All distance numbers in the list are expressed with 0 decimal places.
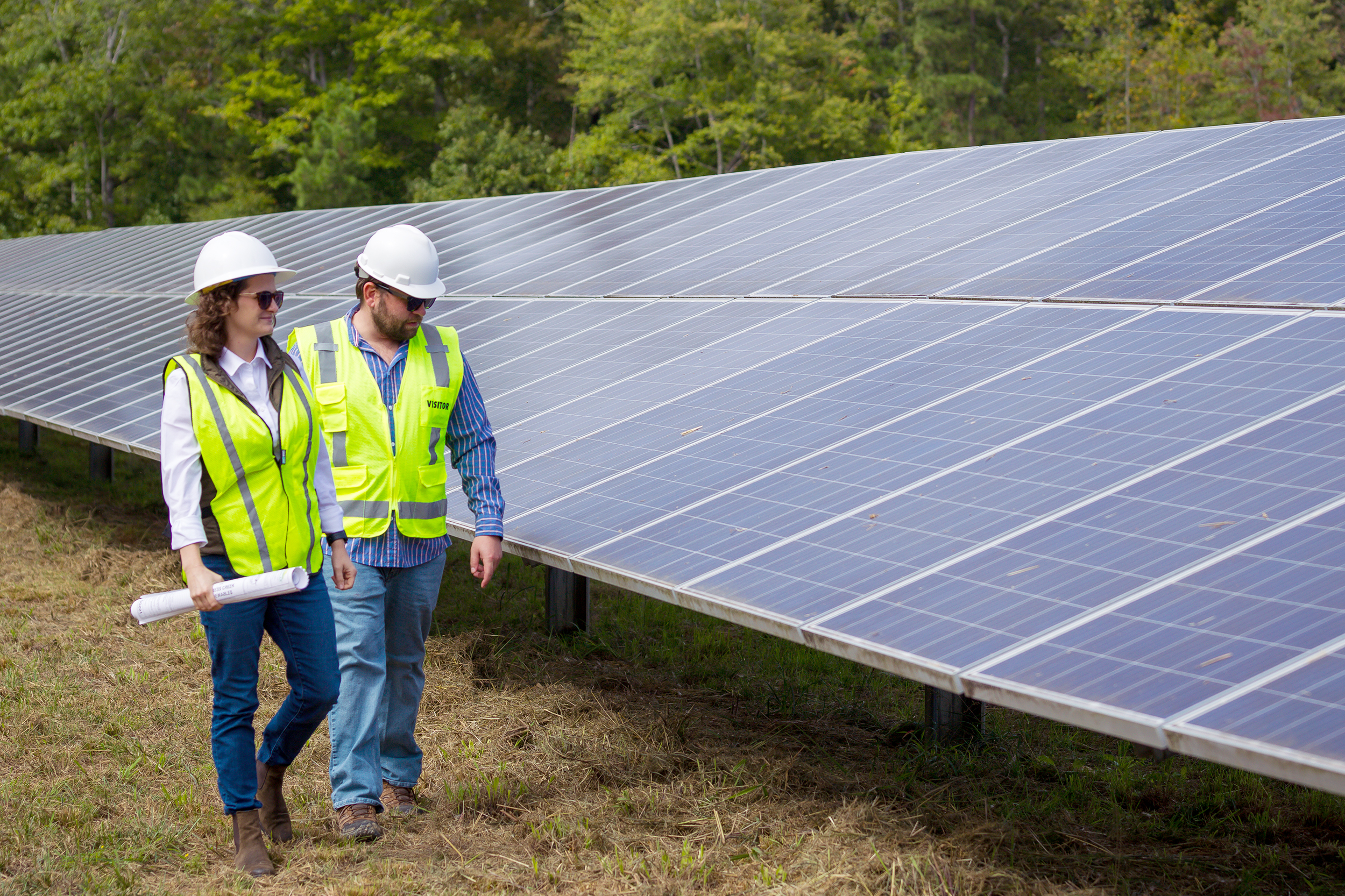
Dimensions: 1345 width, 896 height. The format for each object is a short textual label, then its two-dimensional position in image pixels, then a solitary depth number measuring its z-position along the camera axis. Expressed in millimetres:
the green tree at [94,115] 49625
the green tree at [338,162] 46562
